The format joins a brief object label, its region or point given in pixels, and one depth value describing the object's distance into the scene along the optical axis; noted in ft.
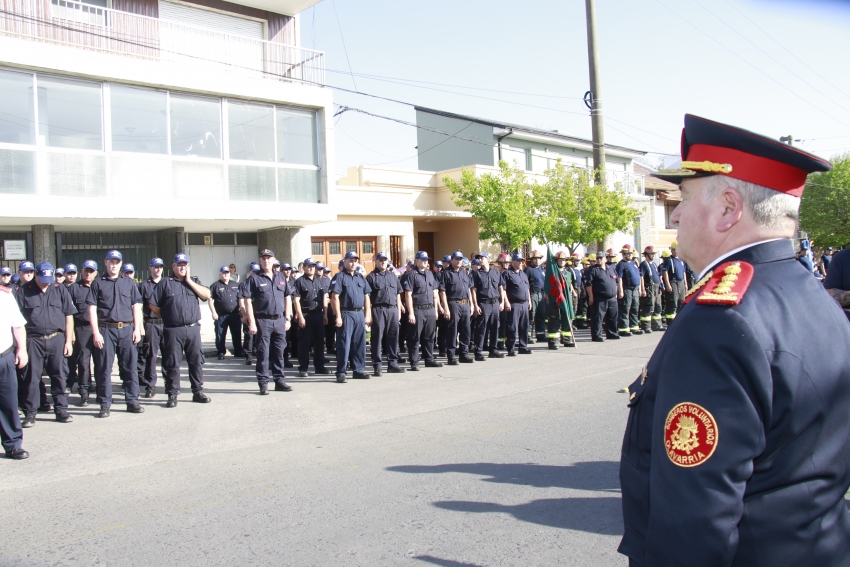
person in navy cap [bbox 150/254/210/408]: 30.94
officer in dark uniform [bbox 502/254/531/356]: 44.55
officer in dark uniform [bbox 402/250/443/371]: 39.60
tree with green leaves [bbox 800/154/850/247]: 128.98
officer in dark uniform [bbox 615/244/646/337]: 52.37
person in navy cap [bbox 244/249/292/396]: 33.68
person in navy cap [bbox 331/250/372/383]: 36.68
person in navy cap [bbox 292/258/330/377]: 40.04
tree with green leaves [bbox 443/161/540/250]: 79.61
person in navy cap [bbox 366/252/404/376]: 38.58
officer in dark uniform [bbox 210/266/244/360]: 46.73
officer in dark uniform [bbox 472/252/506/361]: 43.65
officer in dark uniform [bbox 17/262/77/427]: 28.02
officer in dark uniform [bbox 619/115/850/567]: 4.91
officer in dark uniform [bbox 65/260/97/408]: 30.32
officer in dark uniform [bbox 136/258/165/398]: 31.68
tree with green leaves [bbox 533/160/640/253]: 81.15
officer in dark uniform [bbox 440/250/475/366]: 41.29
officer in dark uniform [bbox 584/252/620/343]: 50.31
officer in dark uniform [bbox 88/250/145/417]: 29.43
